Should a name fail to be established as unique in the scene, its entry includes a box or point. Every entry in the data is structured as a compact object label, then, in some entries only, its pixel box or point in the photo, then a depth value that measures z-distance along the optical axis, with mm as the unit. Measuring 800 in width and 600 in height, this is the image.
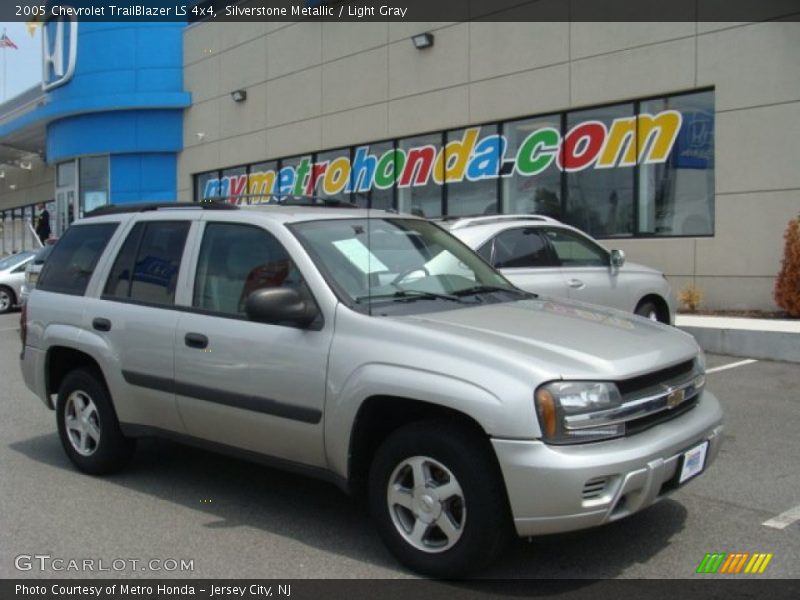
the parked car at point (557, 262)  8141
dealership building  12492
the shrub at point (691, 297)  12820
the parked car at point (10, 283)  18953
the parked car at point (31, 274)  13766
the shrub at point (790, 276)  11438
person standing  29377
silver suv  3682
